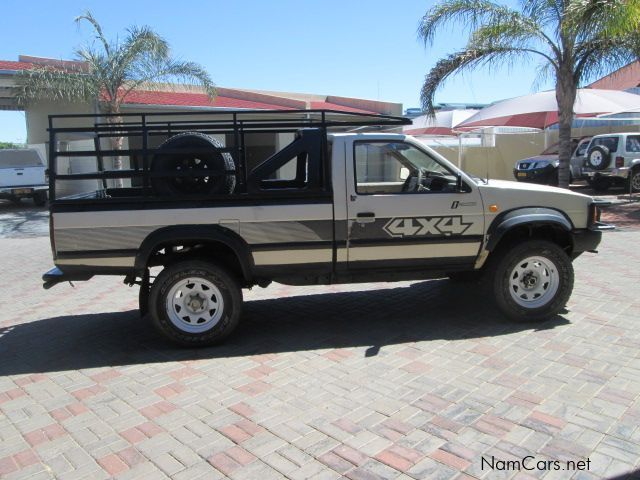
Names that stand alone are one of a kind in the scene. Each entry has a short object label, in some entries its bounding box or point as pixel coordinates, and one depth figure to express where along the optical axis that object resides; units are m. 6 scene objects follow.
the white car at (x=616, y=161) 17.33
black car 19.48
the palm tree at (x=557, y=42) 12.66
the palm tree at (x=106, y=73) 15.77
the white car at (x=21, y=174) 18.66
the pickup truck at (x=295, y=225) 4.96
